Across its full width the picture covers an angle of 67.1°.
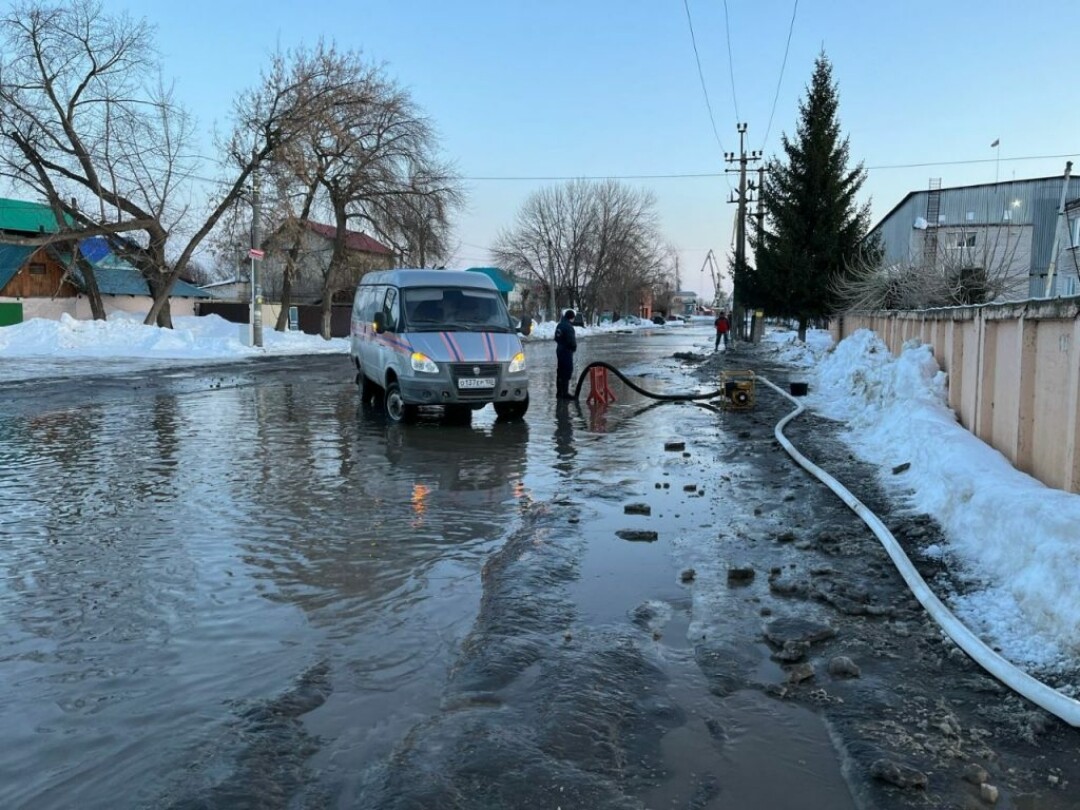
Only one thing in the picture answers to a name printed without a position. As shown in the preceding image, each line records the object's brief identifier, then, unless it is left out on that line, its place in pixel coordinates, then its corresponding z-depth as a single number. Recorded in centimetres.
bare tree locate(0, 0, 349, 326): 2988
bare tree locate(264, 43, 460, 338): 3541
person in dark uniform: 1634
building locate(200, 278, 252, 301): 7419
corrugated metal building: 4569
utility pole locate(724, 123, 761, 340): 4191
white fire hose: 353
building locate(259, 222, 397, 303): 3856
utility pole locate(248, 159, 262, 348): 3127
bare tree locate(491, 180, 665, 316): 7969
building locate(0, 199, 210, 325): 3822
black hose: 1670
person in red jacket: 3834
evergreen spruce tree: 3275
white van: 1237
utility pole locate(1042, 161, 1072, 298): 1964
